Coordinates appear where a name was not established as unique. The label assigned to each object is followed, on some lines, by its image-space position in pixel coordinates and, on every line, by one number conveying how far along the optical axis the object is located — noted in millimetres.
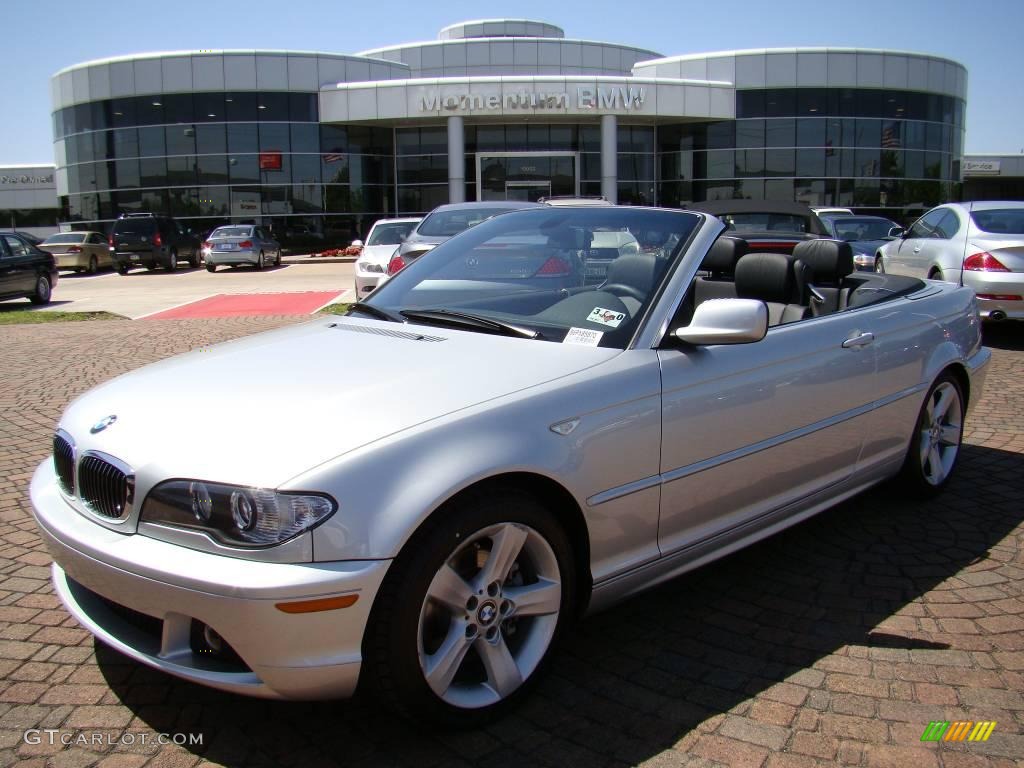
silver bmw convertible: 2357
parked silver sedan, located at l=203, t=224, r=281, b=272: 28328
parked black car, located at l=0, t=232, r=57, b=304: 17281
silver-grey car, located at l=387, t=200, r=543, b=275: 12393
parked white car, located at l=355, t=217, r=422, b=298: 14555
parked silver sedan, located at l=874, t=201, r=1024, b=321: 9680
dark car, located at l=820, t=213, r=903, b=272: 16109
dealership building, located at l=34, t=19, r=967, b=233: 36312
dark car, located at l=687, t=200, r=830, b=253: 9883
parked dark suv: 28875
